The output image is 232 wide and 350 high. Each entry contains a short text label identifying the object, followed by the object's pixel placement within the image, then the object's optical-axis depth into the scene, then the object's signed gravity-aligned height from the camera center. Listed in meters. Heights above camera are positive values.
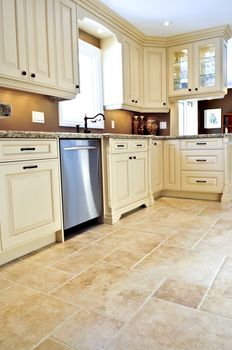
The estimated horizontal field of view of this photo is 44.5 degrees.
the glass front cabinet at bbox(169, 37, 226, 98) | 4.03 +1.09
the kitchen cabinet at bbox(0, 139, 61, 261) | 1.86 -0.34
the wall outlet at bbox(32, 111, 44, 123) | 2.73 +0.29
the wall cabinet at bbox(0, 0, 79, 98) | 2.20 +0.87
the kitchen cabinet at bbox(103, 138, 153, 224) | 2.85 -0.34
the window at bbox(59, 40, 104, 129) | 3.19 +0.65
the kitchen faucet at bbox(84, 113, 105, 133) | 3.16 +0.20
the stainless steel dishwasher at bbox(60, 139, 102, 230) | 2.35 -0.30
